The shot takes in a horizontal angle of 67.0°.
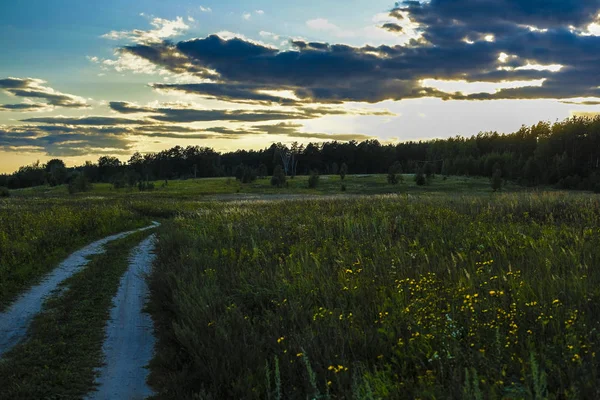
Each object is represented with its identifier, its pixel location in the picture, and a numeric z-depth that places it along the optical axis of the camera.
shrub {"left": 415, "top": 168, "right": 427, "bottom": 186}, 87.25
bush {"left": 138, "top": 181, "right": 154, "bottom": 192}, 90.14
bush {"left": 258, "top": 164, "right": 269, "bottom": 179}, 121.76
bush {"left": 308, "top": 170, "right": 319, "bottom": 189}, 89.28
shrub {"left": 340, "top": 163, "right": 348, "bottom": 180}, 102.75
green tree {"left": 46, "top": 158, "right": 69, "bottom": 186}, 122.51
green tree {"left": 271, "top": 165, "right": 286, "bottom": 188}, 93.31
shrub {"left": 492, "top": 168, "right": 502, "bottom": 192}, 76.88
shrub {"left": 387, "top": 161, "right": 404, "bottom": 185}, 93.19
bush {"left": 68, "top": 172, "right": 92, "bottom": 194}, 84.75
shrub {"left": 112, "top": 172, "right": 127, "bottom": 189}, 95.25
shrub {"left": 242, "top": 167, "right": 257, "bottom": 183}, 103.12
